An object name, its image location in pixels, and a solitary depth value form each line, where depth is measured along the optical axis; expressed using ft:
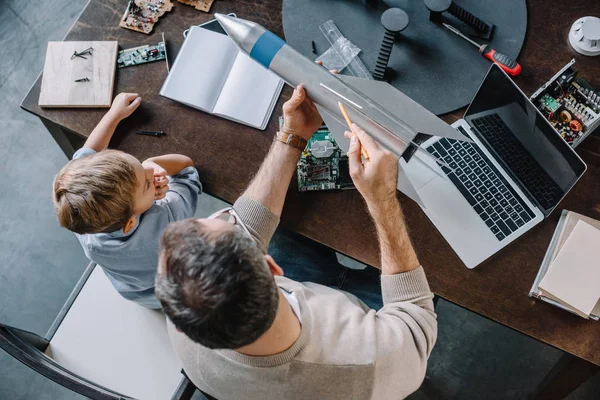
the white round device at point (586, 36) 5.51
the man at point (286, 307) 3.59
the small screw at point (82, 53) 5.84
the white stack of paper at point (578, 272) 4.84
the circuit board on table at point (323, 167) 5.40
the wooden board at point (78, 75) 5.72
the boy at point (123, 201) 4.67
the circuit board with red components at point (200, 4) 6.02
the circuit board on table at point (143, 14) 5.96
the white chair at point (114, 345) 5.48
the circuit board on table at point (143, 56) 5.86
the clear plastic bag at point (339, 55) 5.74
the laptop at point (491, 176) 4.99
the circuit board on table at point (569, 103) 5.20
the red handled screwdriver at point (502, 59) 5.54
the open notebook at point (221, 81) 5.60
